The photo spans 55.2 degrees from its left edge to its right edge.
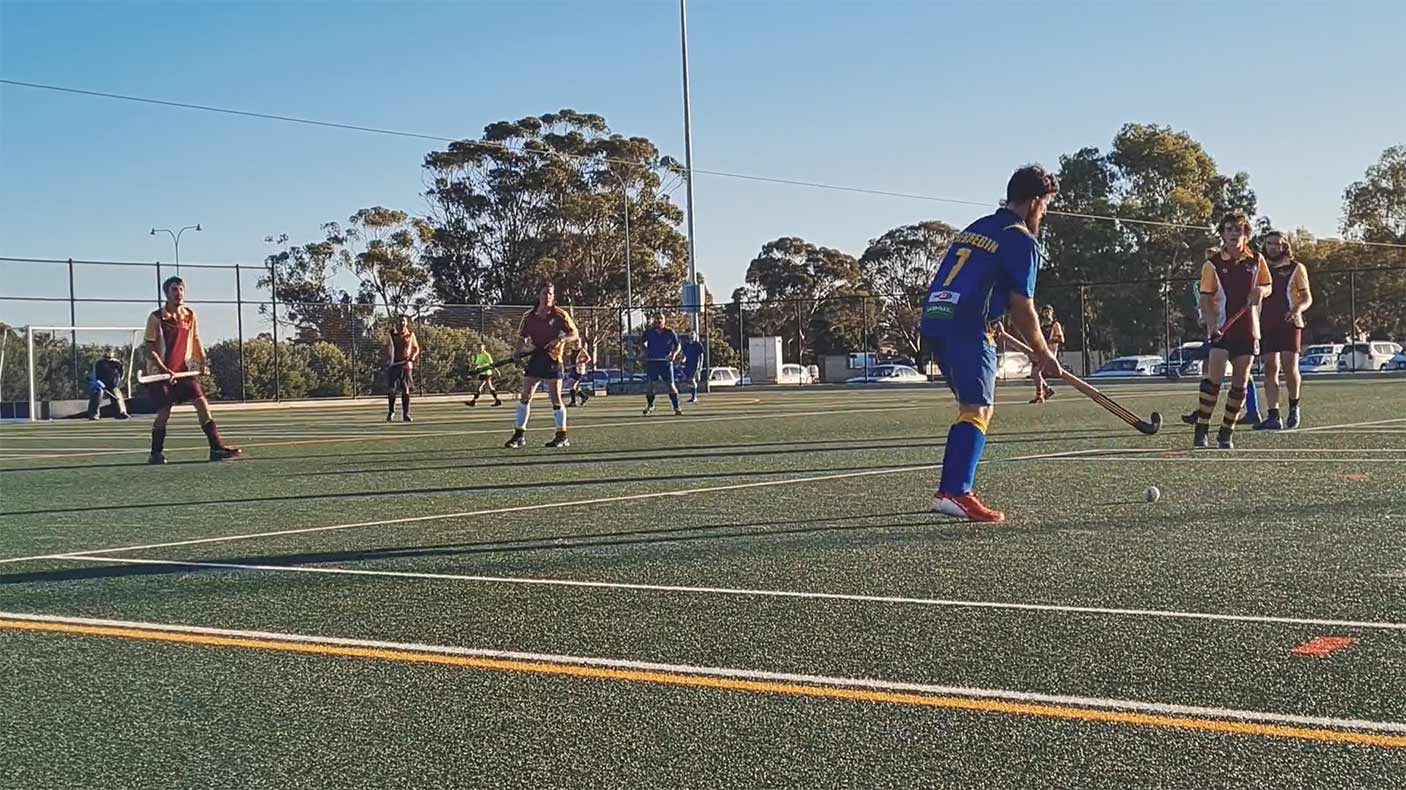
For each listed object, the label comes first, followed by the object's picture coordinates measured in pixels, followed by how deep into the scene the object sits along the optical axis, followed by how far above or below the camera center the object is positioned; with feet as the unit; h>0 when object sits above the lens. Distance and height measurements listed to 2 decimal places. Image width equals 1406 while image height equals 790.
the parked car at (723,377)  190.77 -1.57
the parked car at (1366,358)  175.83 -1.30
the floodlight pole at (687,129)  159.63 +28.49
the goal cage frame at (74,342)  110.98 +3.20
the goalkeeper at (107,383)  106.22 +0.00
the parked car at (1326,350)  182.89 -0.05
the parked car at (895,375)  185.24 -1.95
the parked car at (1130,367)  188.24 -1.70
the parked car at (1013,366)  190.29 -1.25
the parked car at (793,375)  200.75 -1.70
